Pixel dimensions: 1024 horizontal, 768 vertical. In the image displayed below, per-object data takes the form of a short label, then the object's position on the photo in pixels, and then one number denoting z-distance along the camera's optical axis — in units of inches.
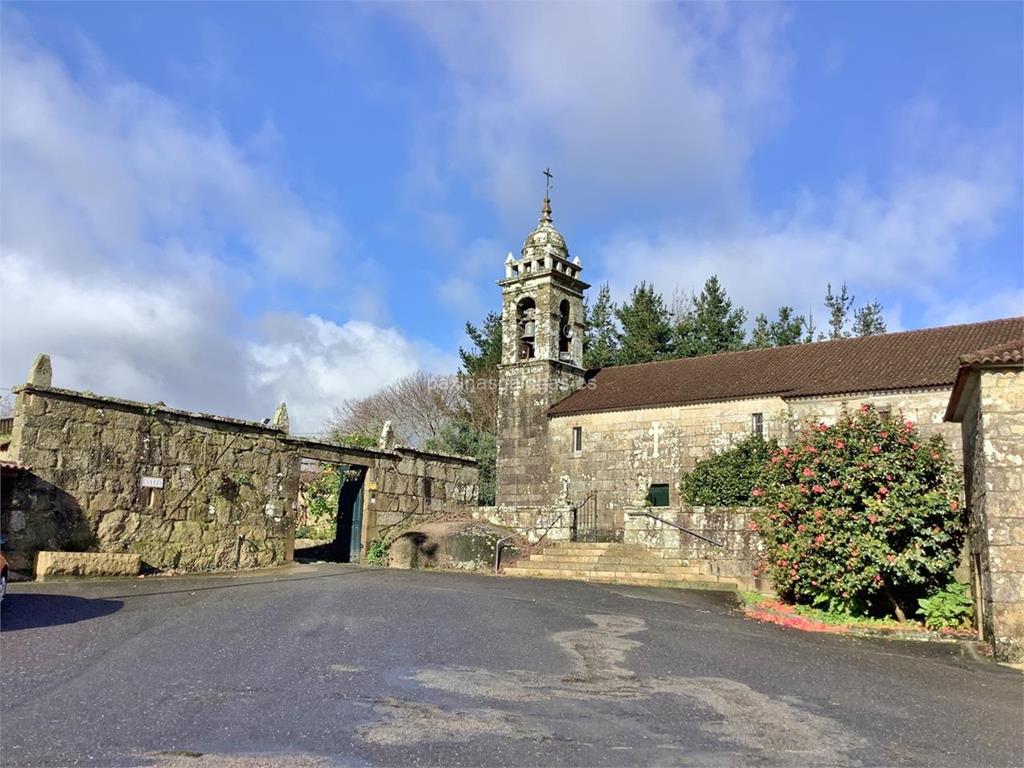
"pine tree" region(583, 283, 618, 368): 1640.4
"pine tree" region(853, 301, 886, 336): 1856.5
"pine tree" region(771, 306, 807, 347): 1692.9
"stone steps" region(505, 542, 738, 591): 661.9
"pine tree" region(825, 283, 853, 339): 1927.9
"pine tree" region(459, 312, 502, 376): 1692.9
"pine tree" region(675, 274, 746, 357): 1595.7
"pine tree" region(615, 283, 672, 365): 1601.9
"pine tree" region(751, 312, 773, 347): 1668.3
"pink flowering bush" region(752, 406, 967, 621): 471.5
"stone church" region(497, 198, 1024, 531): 858.1
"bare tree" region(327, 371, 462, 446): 1759.4
